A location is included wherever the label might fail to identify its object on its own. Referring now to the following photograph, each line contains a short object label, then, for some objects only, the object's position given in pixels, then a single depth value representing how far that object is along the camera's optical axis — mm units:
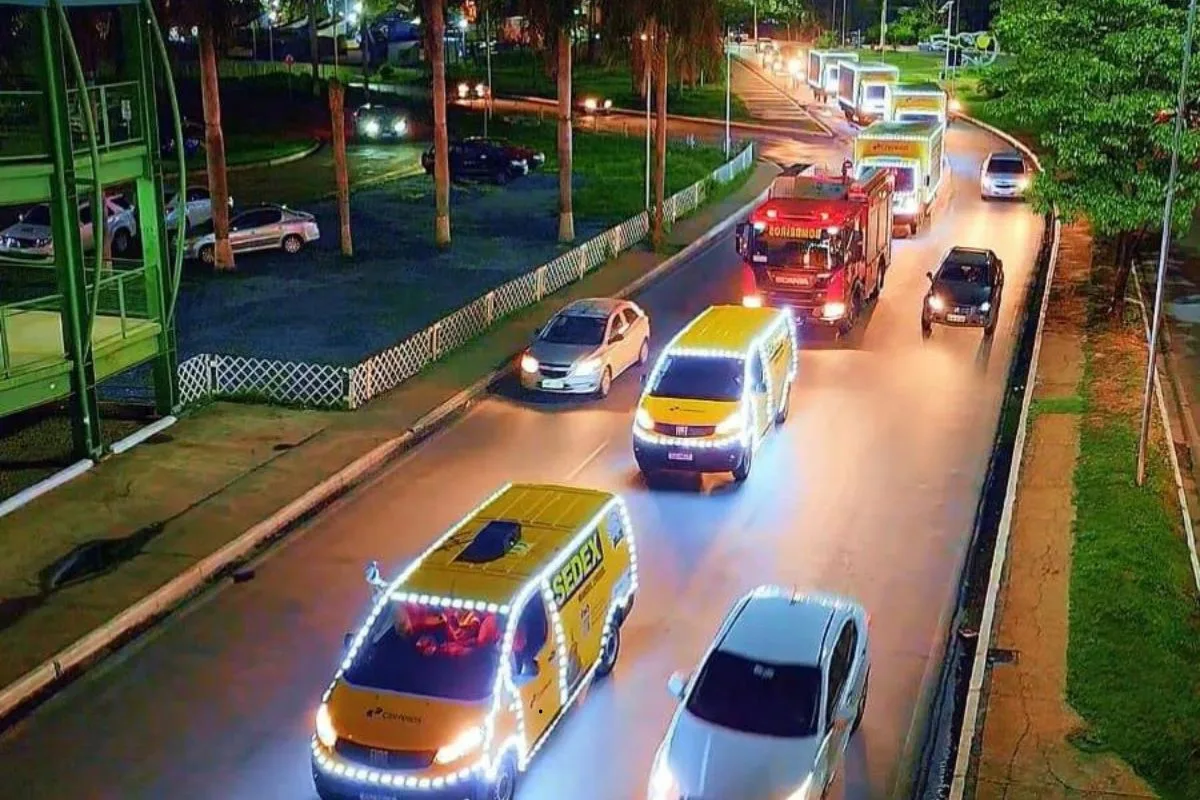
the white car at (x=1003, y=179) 47500
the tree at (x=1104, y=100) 26094
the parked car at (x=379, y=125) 66812
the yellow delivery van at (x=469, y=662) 11516
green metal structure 20109
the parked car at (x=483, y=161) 53375
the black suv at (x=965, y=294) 29109
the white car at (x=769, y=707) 11344
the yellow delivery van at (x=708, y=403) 20016
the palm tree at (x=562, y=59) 35166
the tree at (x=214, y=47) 30839
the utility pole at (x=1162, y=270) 20172
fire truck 28156
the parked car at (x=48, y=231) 33344
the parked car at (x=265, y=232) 36344
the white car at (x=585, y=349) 25000
